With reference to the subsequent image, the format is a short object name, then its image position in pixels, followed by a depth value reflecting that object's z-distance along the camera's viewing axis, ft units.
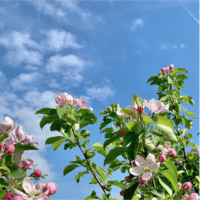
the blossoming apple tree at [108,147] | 1.07
